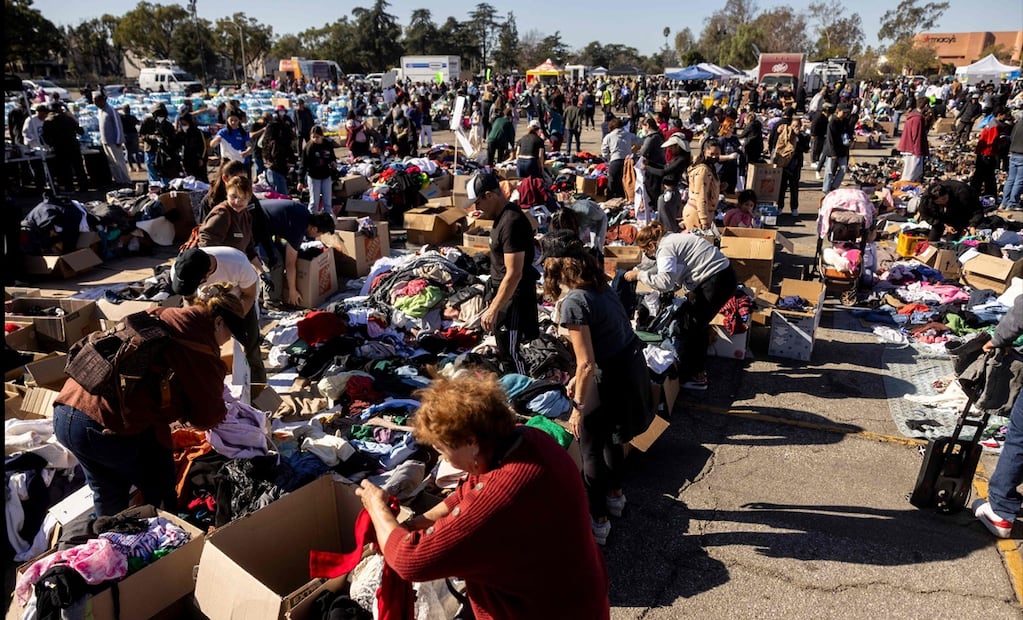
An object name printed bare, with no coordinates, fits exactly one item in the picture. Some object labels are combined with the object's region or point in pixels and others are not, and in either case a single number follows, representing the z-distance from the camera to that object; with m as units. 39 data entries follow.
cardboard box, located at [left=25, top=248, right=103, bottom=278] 8.58
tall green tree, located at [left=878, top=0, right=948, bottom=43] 70.38
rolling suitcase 4.20
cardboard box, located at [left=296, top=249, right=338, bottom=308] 7.51
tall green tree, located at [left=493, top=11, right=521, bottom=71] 91.50
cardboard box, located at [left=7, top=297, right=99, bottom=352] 6.02
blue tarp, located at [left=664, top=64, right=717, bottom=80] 32.59
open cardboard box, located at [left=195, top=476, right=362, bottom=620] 2.89
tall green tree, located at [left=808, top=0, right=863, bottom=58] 75.00
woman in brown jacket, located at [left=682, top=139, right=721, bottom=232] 8.20
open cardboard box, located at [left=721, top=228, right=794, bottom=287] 7.66
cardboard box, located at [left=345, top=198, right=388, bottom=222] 11.09
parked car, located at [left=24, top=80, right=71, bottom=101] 25.68
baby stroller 7.99
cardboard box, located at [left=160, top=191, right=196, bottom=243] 10.05
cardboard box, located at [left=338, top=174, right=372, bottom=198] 11.74
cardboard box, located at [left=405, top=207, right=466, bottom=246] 9.86
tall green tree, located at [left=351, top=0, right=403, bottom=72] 77.88
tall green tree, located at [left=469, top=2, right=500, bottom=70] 91.50
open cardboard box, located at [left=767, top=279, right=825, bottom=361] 6.57
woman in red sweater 1.99
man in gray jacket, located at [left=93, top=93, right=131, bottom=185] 13.46
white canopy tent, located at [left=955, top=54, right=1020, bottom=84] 36.78
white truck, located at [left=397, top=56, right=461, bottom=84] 44.59
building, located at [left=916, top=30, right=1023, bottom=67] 80.69
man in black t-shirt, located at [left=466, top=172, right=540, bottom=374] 4.83
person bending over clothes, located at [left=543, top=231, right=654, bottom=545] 3.67
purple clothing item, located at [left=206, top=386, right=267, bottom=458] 3.89
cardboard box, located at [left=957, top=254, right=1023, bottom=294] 7.80
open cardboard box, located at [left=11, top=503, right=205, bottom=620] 2.95
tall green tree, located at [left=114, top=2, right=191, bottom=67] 64.81
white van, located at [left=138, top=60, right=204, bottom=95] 38.00
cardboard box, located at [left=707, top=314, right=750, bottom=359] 6.58
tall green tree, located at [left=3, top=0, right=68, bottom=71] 39.09
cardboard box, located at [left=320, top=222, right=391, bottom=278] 8.62
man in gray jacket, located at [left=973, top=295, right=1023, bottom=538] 4.00
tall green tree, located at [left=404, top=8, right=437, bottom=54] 83.56
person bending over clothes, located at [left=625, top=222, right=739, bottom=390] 5.48
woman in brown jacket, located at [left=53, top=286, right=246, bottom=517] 3.21
